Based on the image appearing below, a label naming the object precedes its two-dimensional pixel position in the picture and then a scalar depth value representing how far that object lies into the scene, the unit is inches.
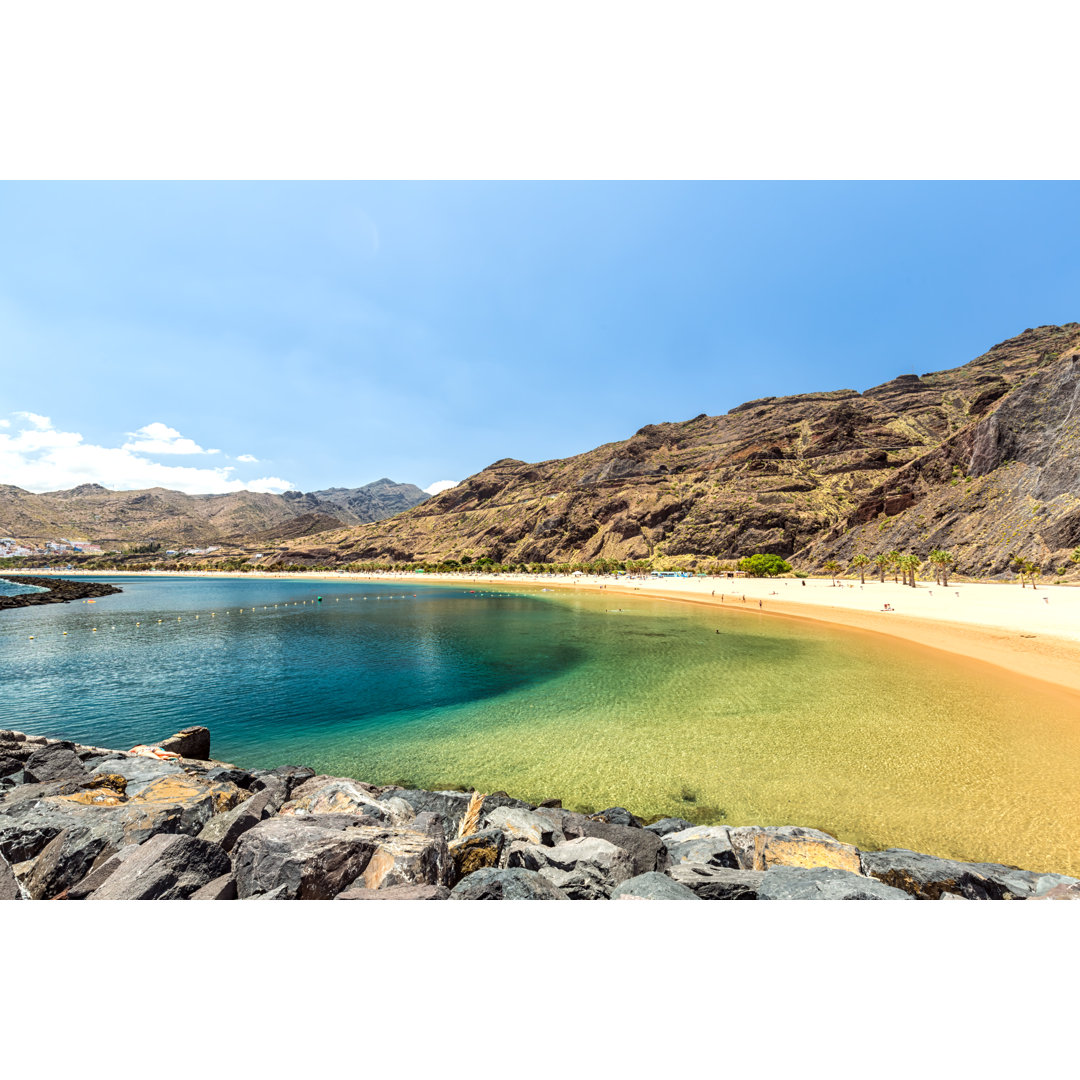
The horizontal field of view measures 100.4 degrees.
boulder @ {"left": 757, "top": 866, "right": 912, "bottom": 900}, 196.4
